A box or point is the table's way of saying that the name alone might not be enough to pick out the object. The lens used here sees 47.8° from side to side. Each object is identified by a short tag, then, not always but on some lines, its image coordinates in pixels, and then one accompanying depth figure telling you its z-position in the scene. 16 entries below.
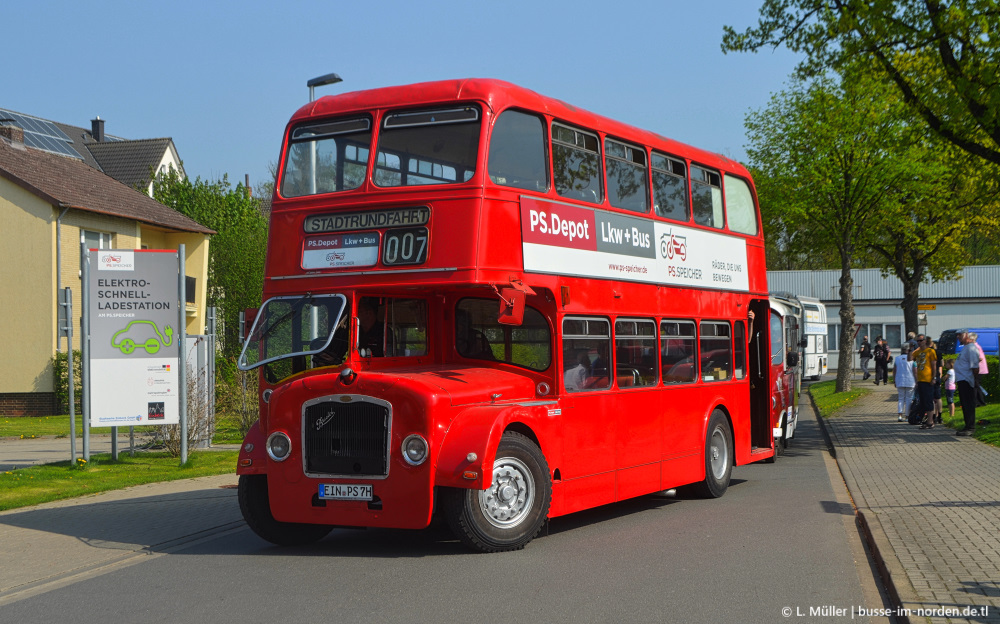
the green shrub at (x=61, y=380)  33.72
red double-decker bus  9.24
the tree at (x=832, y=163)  31.77
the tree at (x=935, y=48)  17.08
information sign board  15.98
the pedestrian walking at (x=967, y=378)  19.88
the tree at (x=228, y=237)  43.16
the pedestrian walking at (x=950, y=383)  23.61
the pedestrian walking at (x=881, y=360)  43.34
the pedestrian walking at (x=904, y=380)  23.80
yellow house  34.38
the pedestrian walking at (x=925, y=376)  21.86
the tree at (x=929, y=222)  31.81
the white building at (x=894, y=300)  62.56
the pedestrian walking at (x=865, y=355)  49.62
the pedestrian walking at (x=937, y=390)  22.14
